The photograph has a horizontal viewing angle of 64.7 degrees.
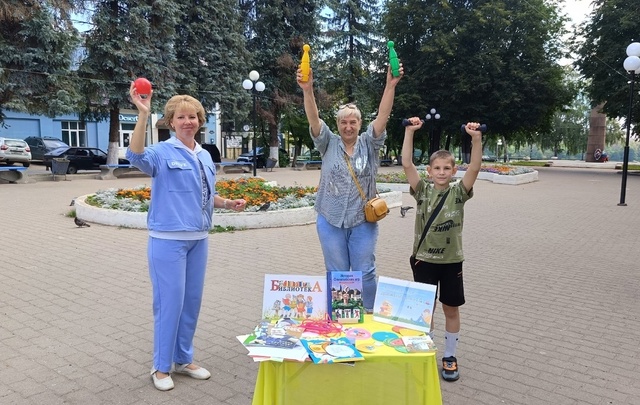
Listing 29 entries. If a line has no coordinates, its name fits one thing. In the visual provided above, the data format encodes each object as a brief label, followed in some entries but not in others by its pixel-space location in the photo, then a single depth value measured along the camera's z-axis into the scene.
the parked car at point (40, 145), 30.91
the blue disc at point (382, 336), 2.76
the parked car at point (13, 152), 23.97
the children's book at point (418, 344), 2.60
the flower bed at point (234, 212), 9.25
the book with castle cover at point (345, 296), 3.00
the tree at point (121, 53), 22.48
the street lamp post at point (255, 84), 19.69
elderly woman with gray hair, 3.36
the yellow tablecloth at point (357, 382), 2.51
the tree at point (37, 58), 19.84
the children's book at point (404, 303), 2.93
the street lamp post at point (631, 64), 12.81
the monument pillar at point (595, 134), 49.44
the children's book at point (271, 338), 2.59
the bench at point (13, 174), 18.91
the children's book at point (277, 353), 2.41
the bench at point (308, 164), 33.34
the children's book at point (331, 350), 2.46
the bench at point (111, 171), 22.03
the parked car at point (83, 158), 25.31
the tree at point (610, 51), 25.67
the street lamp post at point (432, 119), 30.77
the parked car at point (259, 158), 32.35
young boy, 3.33
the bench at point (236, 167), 27.52
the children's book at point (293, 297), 2.98
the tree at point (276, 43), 30.41
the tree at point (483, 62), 31.09
